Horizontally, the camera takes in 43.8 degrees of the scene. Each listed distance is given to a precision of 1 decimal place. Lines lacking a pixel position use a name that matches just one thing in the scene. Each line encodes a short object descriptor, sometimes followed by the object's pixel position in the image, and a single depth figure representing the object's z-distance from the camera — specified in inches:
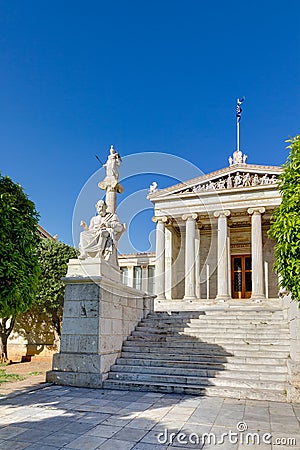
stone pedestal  322.0
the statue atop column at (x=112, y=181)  415.5
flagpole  996.2
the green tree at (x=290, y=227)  228.1
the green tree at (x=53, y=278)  748.6
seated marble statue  373.1
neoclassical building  871.1
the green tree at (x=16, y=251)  238.2
